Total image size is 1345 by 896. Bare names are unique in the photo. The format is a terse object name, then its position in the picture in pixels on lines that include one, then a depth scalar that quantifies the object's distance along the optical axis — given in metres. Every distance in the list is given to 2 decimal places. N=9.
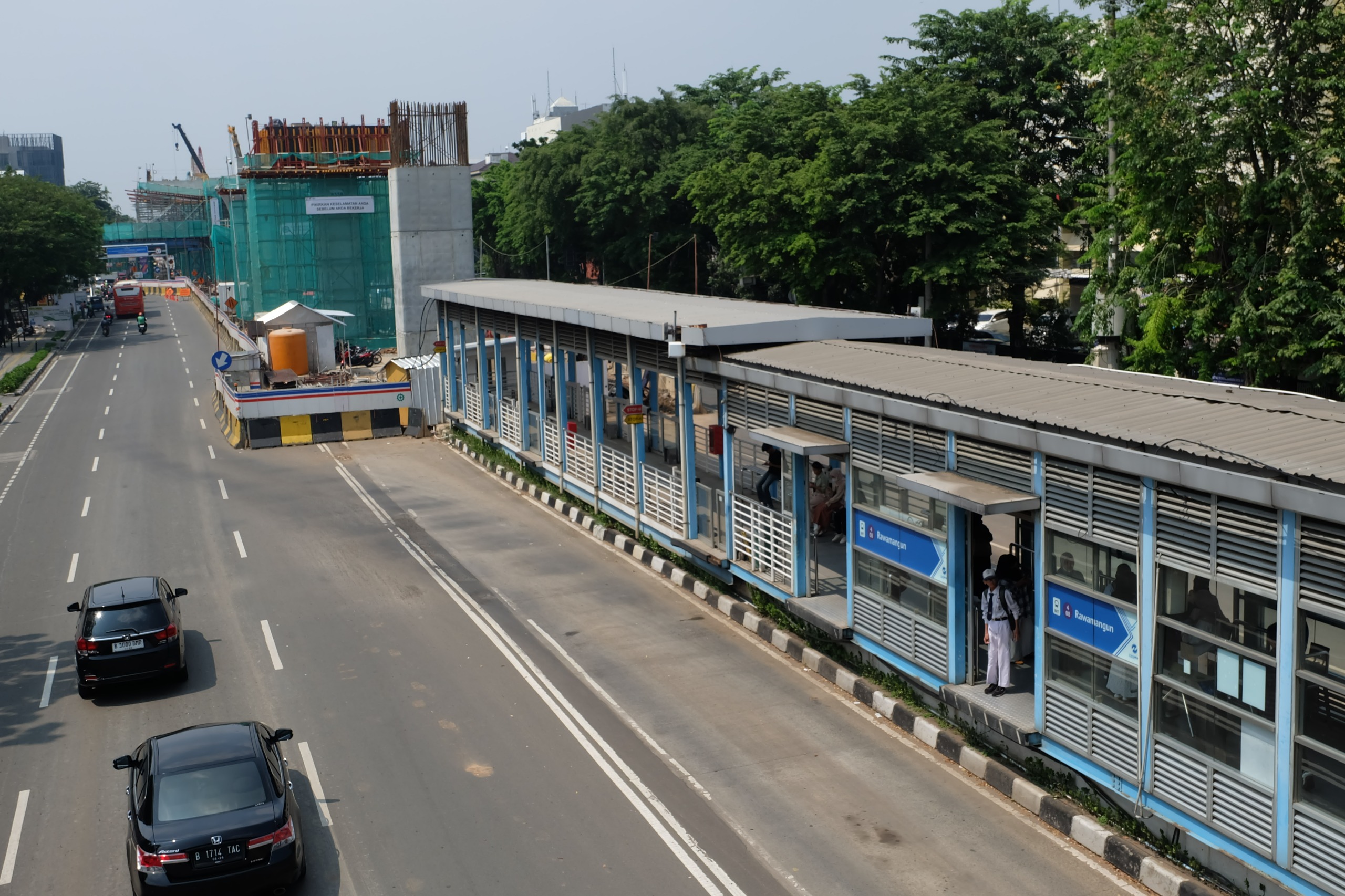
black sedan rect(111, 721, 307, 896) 8.89
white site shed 43.72
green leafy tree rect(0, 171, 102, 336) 67.06
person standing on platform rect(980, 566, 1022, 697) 11.06
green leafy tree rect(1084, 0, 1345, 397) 20.47
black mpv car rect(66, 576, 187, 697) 13.55
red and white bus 79.69
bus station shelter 8.05
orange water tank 42.31
